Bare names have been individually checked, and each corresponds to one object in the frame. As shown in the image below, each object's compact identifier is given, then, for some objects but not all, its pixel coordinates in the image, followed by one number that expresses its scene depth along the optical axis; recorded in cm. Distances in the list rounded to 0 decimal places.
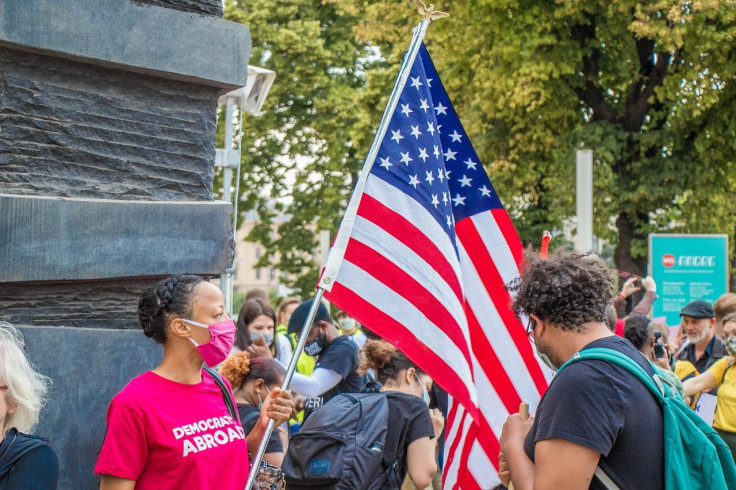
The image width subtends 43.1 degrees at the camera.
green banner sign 1403
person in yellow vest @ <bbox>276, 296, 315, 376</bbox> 1023
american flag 390
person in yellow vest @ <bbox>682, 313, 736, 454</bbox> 627
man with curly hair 265
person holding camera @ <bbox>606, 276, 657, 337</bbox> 824
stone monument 312
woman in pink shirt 285
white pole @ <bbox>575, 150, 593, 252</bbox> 1143
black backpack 433
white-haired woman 259
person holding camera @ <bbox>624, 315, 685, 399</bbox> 589
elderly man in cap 752
